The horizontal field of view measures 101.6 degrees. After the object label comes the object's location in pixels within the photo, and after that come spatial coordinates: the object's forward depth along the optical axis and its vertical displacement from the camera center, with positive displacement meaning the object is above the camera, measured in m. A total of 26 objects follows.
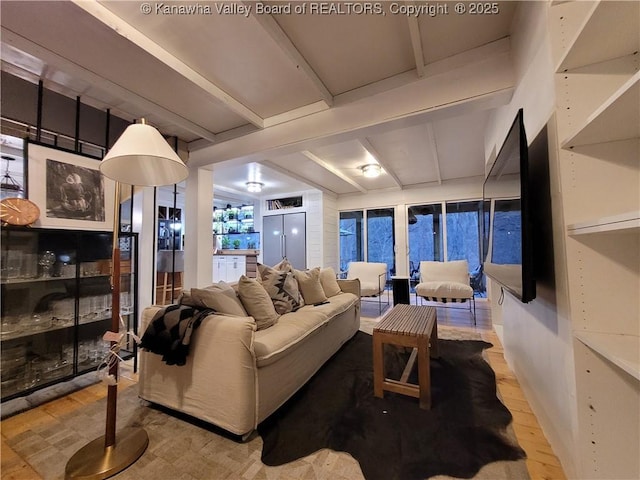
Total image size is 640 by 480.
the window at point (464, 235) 5.55 +0.24
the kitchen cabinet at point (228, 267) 6.10 -0.45
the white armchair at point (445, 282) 3.82 -0.57
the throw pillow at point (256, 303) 1.99 -0.43
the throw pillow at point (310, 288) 2.70 -0.42
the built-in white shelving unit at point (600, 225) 0.94 +0.07
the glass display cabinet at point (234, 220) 7.25 +0.81
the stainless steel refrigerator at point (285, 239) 6.31 +0.21
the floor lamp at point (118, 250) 1.28 +0.00
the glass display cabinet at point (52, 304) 1.89 -0.44
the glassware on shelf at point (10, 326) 1.86 -0.55
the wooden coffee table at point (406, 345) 1.73 -0.68
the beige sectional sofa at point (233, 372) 1.46 -0.77
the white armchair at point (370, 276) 4.28 -0.52
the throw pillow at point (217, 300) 1.74 -0.35
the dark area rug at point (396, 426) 1.30 -1.07
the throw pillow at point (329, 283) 3.07 -0.43
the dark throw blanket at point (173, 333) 1.53 -0.51
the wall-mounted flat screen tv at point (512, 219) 1.26 +0.16
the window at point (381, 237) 6.27 +0.23
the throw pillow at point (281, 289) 2.35 -0.38
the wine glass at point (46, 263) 2.09 -0.10
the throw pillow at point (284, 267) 2.72 -0.21
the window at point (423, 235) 5.81 +0.26
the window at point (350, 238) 6.66 +0.23
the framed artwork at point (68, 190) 2.01 +0.51
